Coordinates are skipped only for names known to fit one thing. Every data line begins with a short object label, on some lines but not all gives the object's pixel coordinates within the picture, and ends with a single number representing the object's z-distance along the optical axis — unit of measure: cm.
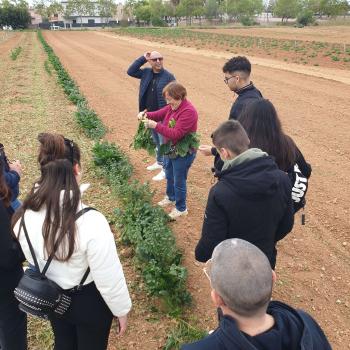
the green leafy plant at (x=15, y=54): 2698
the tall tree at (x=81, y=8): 13276
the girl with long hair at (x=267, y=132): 323
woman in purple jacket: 498
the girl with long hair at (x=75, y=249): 238
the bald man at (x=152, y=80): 641
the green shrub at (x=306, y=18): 8994
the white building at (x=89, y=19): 13025
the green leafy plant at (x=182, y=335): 372
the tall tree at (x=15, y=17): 8682
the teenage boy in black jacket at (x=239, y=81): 444
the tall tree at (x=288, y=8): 10935
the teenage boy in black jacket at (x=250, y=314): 171
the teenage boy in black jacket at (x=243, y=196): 273
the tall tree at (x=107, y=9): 13062
